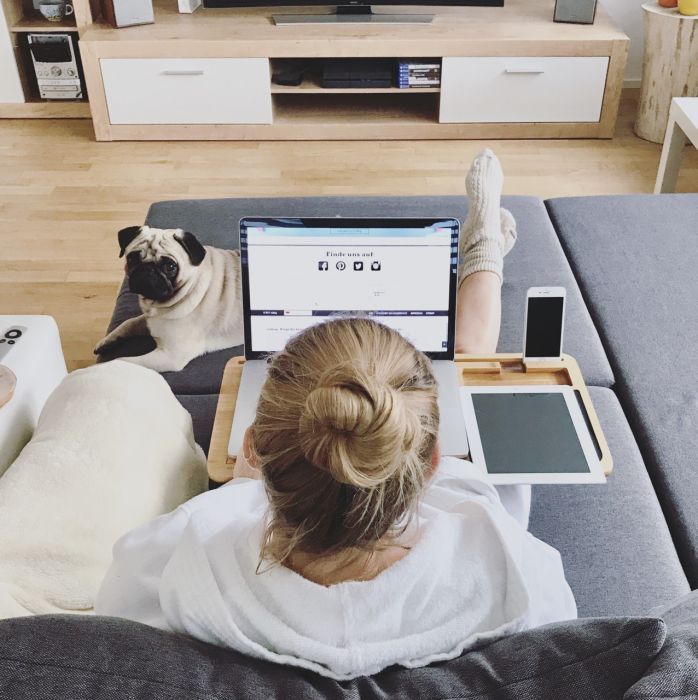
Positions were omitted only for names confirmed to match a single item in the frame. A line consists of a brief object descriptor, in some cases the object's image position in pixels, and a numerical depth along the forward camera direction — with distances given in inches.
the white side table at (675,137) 103.2
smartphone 54.9
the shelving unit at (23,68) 139.9
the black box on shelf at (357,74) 140.0
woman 29.9
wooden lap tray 53.6
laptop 54.7
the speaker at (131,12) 135.5
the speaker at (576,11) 136.3
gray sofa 28.7
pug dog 70.7
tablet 48.4
